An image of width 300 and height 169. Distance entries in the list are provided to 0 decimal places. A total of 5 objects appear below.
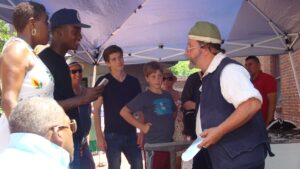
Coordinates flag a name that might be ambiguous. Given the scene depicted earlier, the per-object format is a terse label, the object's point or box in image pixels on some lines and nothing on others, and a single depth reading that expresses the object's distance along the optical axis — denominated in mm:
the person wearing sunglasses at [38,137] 1590
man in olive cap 2693
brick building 9906
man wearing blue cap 3268
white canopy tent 5559
